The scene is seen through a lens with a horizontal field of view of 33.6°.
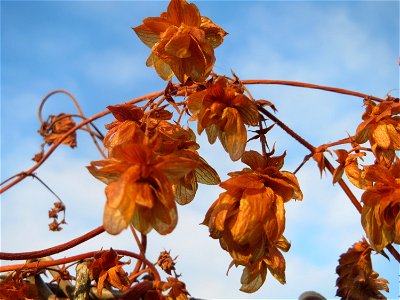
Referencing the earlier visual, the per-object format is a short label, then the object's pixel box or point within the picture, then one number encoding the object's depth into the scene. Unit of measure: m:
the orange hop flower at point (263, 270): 0.23
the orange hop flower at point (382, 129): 0.25
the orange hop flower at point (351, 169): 0.24
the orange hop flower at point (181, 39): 0.23
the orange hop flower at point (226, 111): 0.22
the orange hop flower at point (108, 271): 0.27
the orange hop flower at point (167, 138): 0.20
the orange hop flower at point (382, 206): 0.22
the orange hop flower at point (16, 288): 0.27
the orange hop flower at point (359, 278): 0.34
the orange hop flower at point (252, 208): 0.20
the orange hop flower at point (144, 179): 0.18
